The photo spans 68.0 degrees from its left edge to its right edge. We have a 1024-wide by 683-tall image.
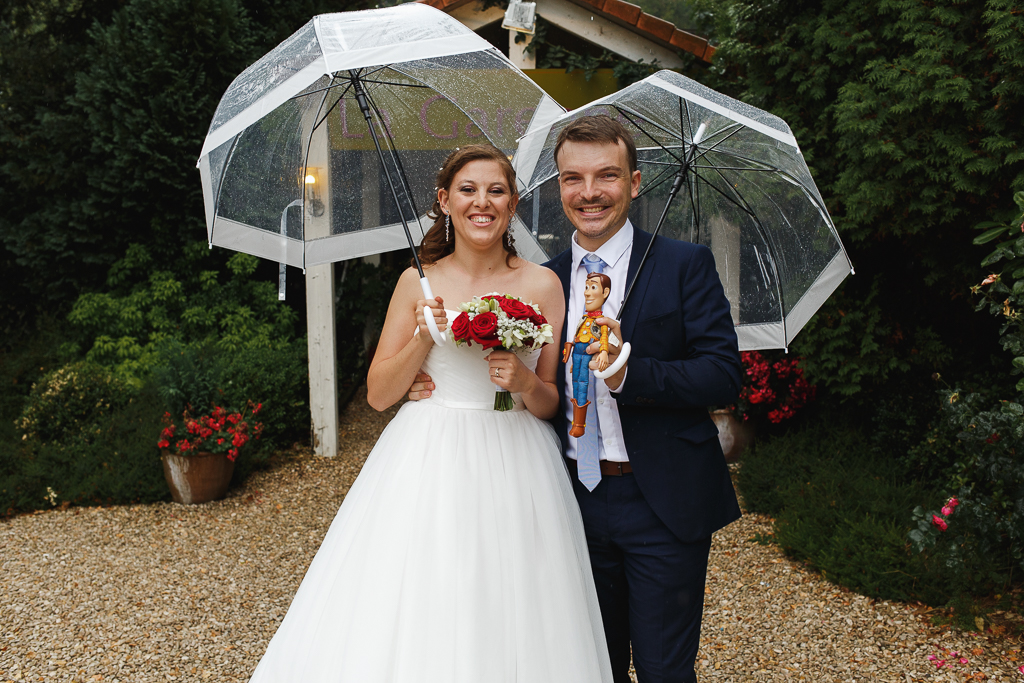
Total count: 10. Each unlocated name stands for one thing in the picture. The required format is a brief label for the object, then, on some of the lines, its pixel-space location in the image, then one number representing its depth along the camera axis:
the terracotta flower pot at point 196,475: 5.58
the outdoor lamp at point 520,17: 6.22
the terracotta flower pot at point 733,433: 6.34
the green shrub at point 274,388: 6.66
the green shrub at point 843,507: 4.02
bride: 1.99
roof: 6.66
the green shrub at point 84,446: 5.66
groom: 2.10
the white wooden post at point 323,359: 6.61
